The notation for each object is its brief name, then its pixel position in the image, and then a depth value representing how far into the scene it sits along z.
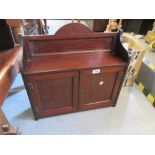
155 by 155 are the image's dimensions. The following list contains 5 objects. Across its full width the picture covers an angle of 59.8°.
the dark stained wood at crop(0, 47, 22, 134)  1.13
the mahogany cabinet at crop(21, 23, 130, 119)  1.21
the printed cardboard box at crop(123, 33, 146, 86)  1.72
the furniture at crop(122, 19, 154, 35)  2.93
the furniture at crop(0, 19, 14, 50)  1.43
